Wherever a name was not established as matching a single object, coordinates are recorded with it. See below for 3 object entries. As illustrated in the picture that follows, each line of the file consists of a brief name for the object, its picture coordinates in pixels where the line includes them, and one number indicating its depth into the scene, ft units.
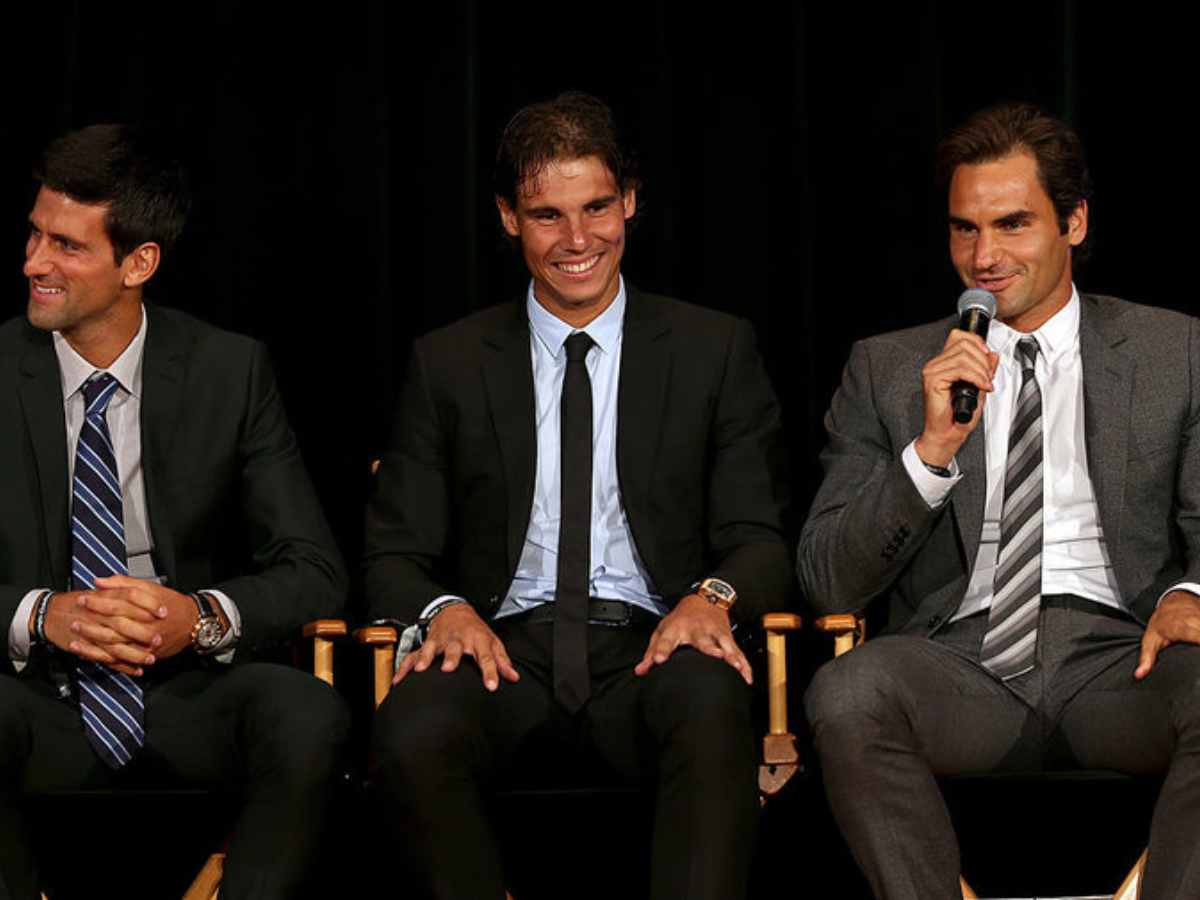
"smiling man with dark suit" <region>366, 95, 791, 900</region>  22.53
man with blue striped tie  21.21
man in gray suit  21.07
